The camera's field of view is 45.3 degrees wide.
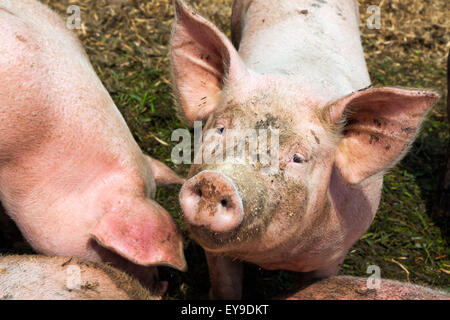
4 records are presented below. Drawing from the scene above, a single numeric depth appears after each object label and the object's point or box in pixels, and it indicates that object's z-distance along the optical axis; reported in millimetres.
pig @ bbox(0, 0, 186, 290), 2646
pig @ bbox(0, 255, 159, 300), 2301
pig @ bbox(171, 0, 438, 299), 2057
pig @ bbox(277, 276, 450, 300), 2508
